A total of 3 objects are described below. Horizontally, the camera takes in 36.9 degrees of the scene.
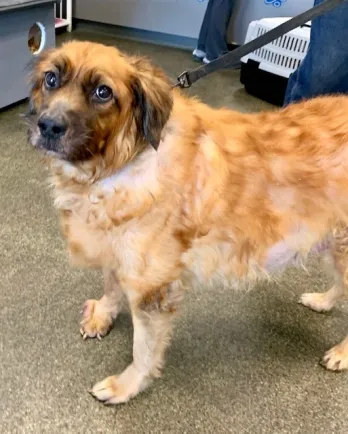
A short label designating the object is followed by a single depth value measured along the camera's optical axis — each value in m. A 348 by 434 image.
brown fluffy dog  1.04
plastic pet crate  3.03
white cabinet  4.09
